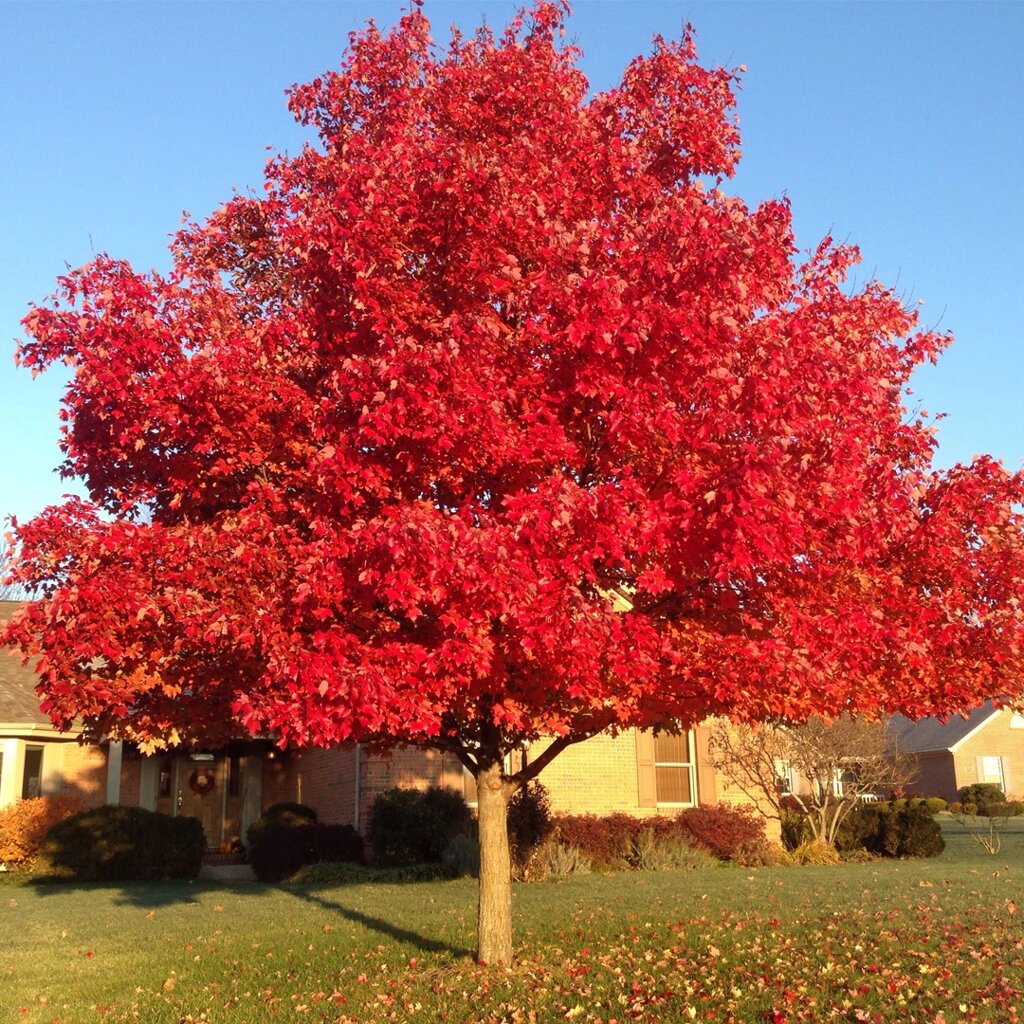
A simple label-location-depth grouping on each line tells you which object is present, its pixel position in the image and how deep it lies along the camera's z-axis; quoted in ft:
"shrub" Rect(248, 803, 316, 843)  68.54
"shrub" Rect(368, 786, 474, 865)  63.72
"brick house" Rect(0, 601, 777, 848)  68.80
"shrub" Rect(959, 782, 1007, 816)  154.92
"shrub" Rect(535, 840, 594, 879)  61.99
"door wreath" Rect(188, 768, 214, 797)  82.58
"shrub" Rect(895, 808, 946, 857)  77.82
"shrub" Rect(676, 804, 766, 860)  71.36
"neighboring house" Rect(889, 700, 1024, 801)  172.65
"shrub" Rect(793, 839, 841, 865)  72.64
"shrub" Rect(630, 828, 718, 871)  67.05
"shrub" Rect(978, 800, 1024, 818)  152.56
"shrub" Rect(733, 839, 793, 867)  70.64
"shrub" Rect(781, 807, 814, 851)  79.61
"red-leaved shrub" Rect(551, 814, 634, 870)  66.85
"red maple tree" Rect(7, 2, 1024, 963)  22.31
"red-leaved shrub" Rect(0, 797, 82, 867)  68.59
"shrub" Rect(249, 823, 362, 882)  65.26
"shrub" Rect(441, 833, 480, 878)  61.16
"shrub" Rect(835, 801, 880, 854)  78.95
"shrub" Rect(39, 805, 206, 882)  66.59
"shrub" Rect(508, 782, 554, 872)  62.59
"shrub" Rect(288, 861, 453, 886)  59.88
